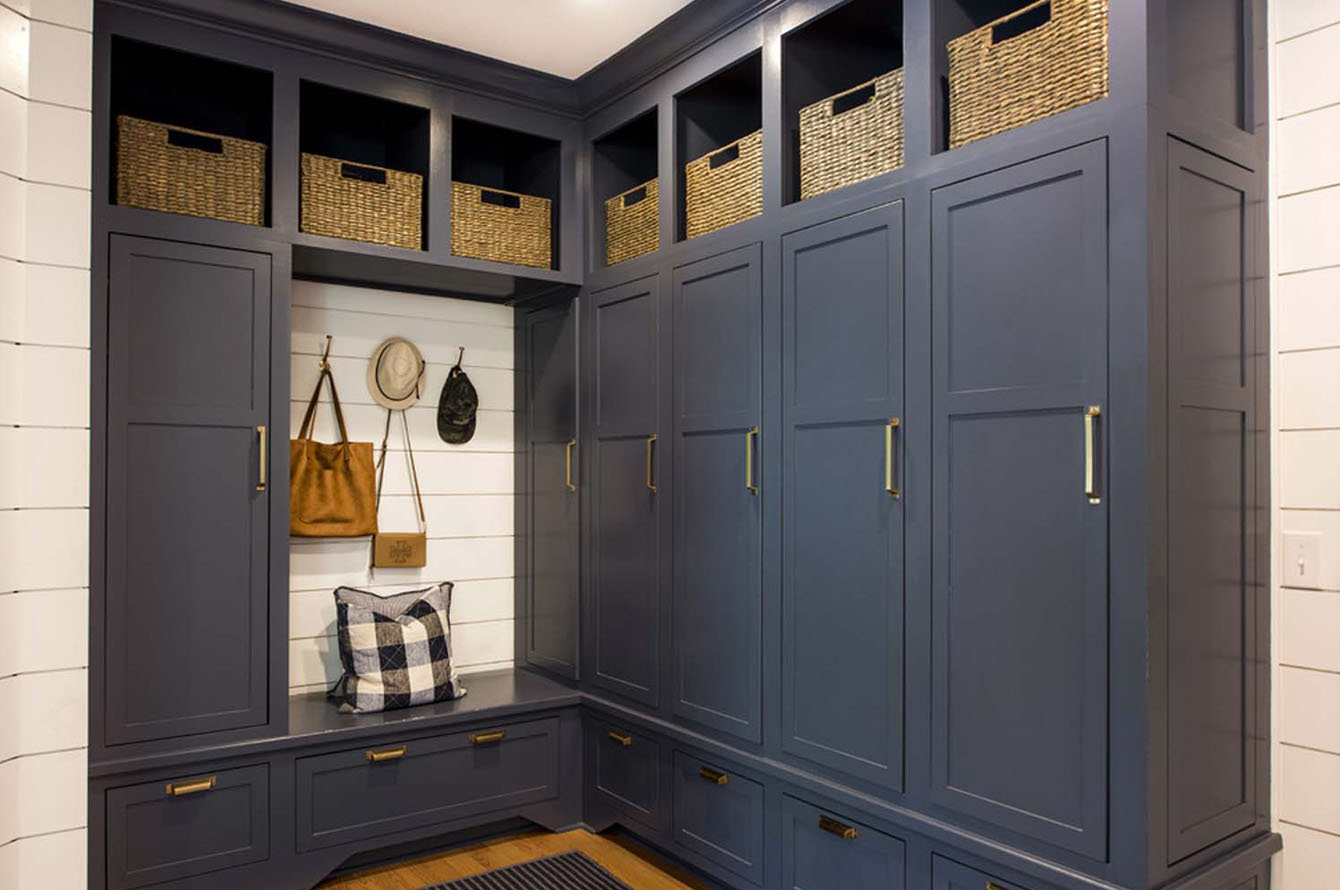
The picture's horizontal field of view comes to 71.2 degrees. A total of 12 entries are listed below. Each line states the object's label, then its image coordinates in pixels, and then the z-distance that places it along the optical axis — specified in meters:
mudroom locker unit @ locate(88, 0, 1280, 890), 1.90
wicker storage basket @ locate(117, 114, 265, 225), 2.75
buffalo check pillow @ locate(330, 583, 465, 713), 3.20
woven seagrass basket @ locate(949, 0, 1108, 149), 1.95
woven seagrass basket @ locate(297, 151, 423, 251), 3.04
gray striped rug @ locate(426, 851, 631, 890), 2.99
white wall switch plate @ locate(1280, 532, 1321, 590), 2.02
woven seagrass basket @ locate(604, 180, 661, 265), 3.22
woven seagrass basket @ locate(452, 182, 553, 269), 3.31
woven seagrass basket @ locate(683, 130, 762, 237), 2.83
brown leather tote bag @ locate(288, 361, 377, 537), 3.36
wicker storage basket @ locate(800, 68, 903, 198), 2.40
